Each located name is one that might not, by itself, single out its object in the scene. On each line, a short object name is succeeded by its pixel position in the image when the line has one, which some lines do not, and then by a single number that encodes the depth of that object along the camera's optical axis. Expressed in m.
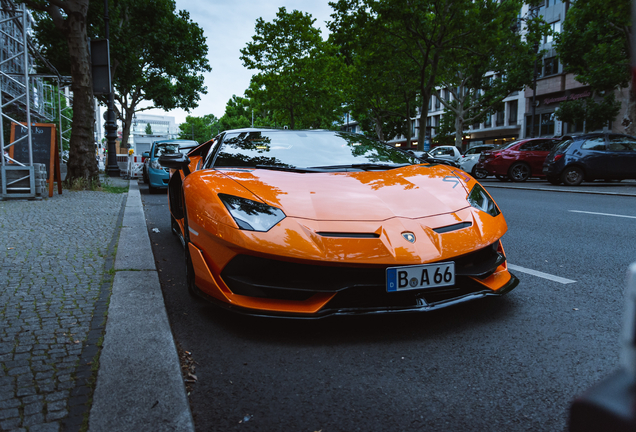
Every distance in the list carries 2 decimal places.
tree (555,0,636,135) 19.91
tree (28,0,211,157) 23.50
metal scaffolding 9.08
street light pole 18.28
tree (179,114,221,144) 106.03
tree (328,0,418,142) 21.33
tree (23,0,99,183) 11.73
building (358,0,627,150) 36.84
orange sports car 2.51
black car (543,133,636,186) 14.05
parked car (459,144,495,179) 19.73
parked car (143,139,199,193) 12.15
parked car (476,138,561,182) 17.22
